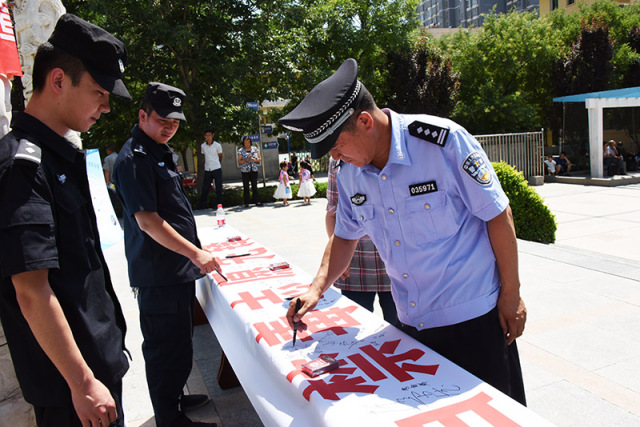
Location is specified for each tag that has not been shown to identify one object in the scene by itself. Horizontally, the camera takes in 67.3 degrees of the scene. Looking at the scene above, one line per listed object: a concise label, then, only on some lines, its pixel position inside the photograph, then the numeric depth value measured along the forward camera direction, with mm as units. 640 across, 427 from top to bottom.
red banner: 2254
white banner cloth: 1460
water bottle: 5070
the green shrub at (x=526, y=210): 7113
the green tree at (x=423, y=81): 20156
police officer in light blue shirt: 1752
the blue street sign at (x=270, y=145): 17936
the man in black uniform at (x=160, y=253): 2613
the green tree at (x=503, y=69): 21970
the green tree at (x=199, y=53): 12844
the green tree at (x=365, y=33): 22094
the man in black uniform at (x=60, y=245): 1401
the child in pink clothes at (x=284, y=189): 12590
